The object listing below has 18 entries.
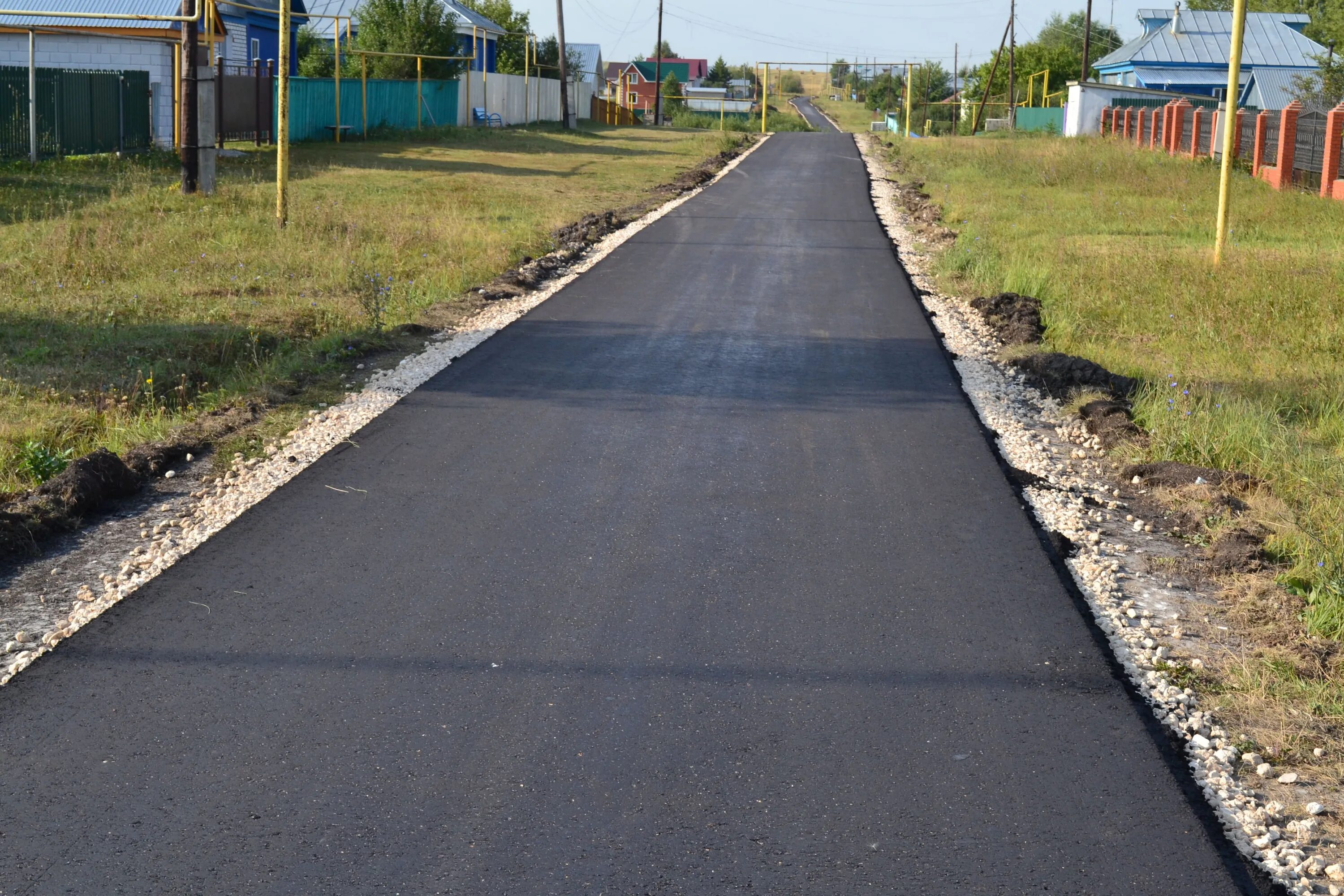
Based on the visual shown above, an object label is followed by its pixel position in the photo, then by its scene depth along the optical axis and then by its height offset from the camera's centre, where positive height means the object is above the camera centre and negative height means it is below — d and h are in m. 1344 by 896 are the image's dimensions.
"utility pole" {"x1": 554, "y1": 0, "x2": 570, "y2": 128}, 51.06 +5.19
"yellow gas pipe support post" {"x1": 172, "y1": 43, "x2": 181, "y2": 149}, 28.34 +2.69
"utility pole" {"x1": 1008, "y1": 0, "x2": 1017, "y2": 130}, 54.97 +7.99
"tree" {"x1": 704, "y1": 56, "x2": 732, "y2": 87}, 156.88 +19.81
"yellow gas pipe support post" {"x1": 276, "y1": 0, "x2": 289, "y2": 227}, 17.72 +1.17
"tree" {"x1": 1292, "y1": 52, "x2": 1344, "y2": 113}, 42.50 +5.80
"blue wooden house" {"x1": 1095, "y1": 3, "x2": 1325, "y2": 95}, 59.53 +9.23
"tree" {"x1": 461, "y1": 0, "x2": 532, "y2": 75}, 70.00 +10.73
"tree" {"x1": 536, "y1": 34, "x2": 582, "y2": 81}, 80.88 +11.26
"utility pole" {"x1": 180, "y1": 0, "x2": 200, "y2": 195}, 20.56 +1.41
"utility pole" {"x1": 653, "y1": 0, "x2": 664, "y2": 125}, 66.12 +7.21
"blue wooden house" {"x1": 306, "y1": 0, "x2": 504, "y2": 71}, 55.47 +8.76
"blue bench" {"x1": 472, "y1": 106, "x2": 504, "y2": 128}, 46.78 +3.97
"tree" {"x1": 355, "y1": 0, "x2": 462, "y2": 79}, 42.59 +6.35
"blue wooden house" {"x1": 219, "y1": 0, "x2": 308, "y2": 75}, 38.81 +5.85
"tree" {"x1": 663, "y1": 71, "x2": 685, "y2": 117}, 105.06 +11.75
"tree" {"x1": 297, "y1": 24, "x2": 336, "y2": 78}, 47.72 +6.09
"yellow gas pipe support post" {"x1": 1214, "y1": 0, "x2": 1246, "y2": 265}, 14.98 +1.51
